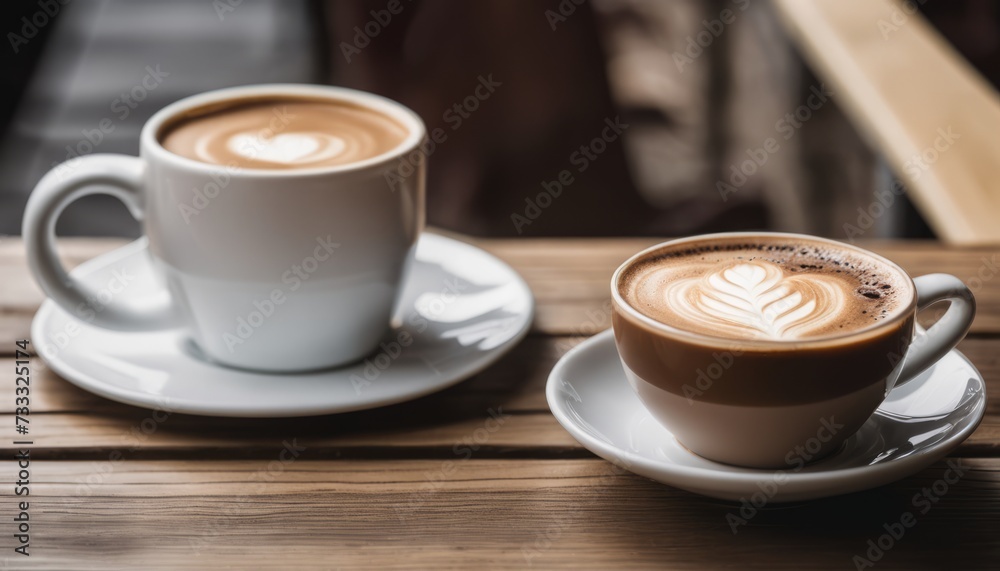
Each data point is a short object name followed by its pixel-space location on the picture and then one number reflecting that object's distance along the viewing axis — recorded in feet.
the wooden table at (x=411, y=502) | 2.53
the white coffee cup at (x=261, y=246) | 2.75
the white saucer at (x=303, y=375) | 2.74
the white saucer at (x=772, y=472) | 2.50
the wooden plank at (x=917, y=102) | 3.28
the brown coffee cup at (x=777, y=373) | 2.51
